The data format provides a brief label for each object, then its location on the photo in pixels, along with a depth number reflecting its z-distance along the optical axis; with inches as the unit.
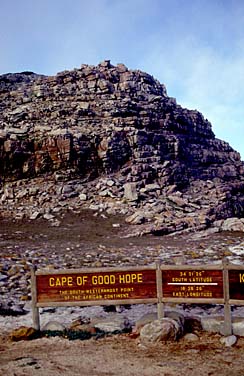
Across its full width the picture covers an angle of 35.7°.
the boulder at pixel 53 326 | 319.3
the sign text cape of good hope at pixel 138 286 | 293.7
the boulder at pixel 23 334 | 303.4
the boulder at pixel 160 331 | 276.8
